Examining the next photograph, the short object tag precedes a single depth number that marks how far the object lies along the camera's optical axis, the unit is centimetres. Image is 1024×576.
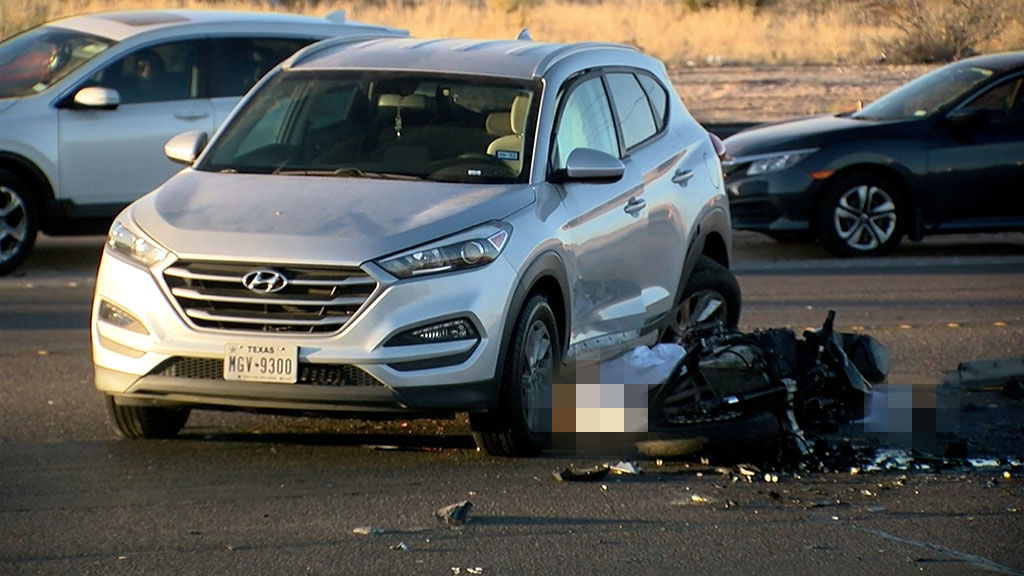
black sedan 2933
